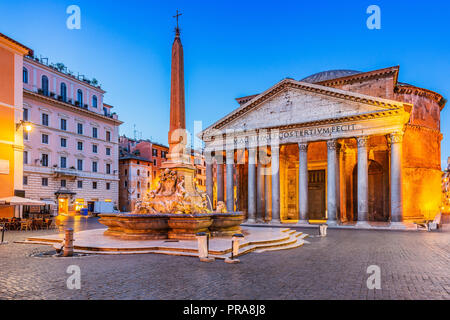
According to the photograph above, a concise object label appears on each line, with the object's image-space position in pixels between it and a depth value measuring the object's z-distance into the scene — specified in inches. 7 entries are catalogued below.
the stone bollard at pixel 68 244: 390.3
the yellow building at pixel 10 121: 891.4
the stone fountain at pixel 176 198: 489.1
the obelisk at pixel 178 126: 535.2
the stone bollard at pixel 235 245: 376.5
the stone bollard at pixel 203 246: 365.1
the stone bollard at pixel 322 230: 690.2
